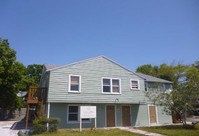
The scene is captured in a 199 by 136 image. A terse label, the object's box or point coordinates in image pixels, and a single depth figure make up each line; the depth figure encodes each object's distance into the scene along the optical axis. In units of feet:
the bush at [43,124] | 36.44
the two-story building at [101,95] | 43.85
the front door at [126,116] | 50.66
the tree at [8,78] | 65.72
